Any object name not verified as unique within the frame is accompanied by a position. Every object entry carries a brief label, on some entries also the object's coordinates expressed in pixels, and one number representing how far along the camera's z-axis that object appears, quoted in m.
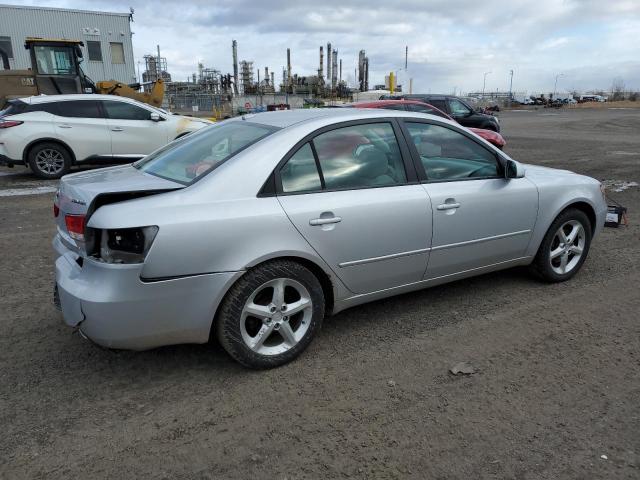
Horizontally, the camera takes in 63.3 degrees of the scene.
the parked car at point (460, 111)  15.90
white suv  9.80
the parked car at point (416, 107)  10.59
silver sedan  2.73
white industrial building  34.19
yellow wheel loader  15.30
